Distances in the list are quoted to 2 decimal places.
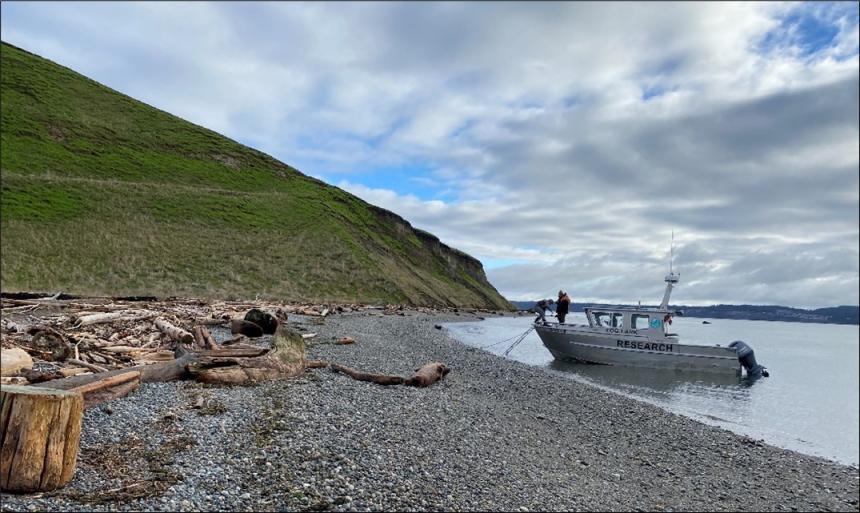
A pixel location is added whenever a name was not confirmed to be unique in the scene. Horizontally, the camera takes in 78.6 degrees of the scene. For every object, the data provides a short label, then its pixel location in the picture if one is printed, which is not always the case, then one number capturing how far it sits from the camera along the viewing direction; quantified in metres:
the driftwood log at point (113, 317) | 19.91
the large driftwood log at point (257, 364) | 13.23
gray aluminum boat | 33.91
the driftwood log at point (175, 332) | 18.16
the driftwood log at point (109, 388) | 9.74
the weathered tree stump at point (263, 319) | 23.61
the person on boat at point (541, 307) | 36.84
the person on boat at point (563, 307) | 36.88
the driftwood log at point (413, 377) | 16.19
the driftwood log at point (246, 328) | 23.00
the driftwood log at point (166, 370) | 12.52
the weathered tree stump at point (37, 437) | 6.25
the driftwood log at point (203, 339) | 17.58
